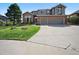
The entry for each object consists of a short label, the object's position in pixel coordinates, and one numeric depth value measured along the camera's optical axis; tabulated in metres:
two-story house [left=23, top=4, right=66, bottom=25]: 9.16
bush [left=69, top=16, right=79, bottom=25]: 8.15
